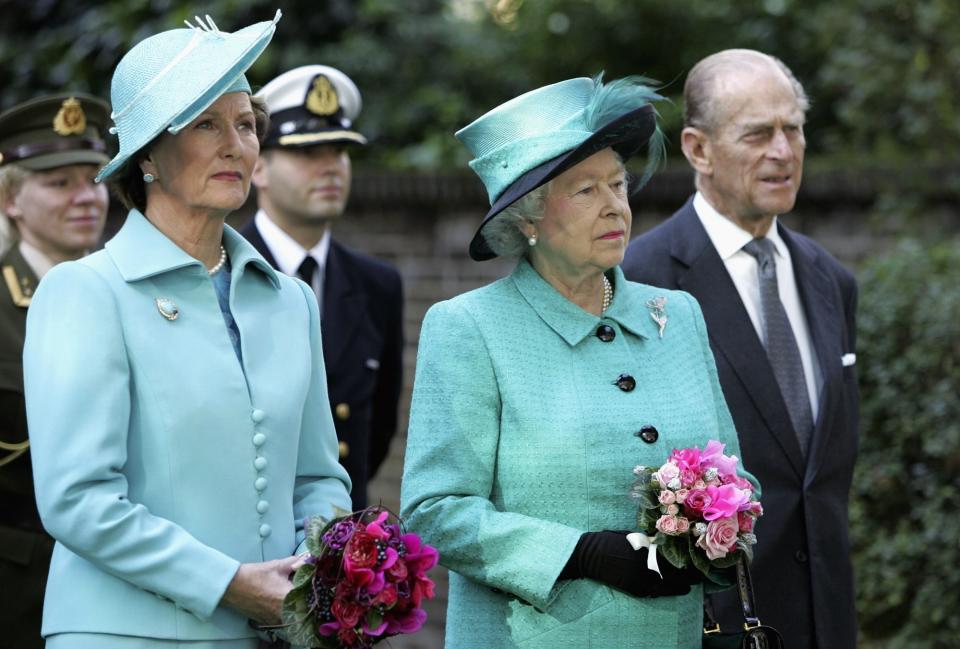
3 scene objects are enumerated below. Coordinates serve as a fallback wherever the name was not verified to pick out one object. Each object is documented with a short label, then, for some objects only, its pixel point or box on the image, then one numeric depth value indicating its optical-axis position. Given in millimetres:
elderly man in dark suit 8656
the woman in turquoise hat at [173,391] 6141
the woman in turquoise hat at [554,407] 6902
